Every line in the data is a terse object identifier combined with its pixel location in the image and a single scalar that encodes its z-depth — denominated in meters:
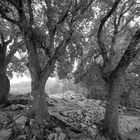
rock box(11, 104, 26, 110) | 8.58
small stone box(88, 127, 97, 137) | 7.23
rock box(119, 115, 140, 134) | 9.07
